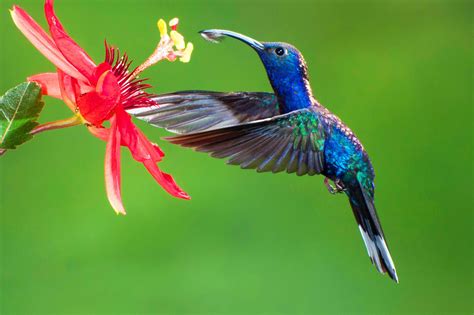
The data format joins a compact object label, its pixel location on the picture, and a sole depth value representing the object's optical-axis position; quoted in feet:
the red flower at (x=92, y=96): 6.77
